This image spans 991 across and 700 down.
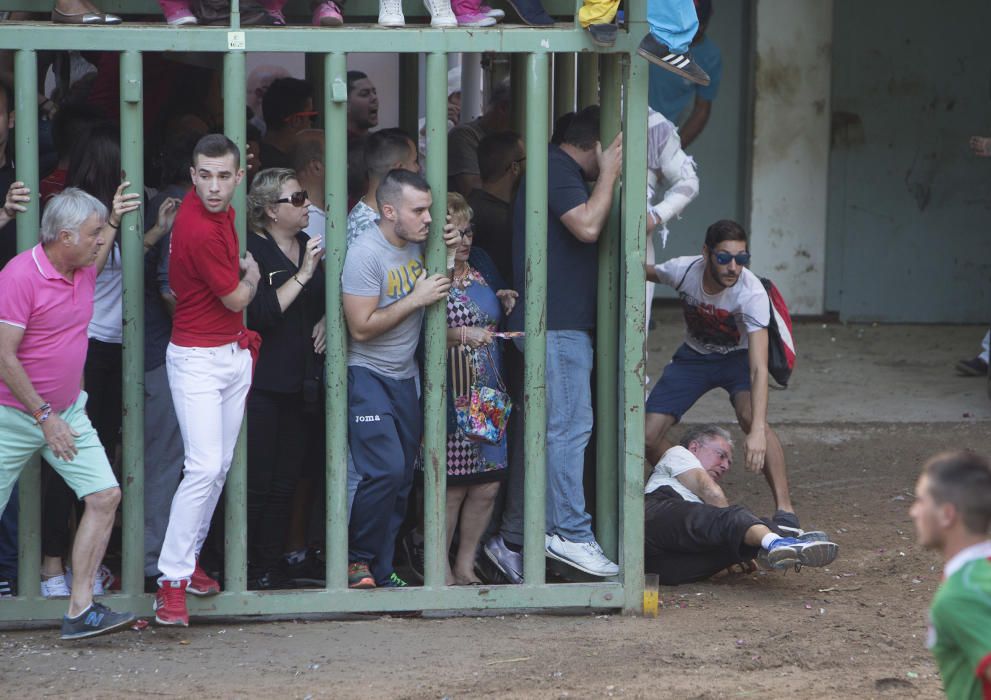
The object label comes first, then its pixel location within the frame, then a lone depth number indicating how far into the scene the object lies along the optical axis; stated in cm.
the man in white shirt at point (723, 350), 1398
